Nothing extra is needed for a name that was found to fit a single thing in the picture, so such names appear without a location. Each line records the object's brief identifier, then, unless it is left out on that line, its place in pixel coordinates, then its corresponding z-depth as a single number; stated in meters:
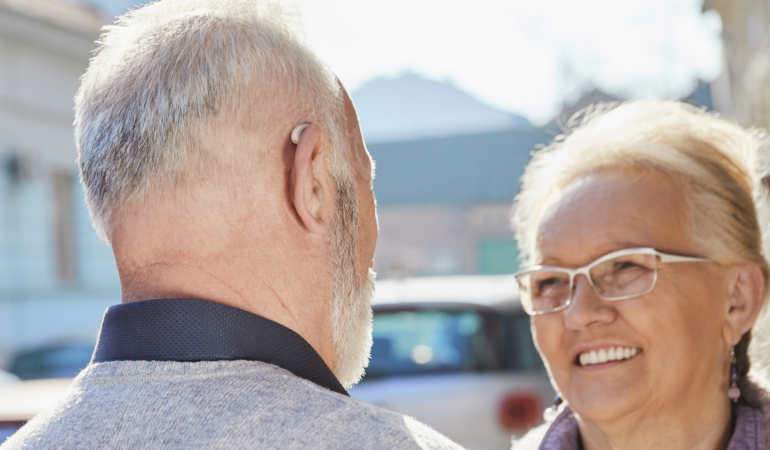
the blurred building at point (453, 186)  26.53
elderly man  1.04
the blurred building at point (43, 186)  12.26
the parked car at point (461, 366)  5.39
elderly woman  1.91
